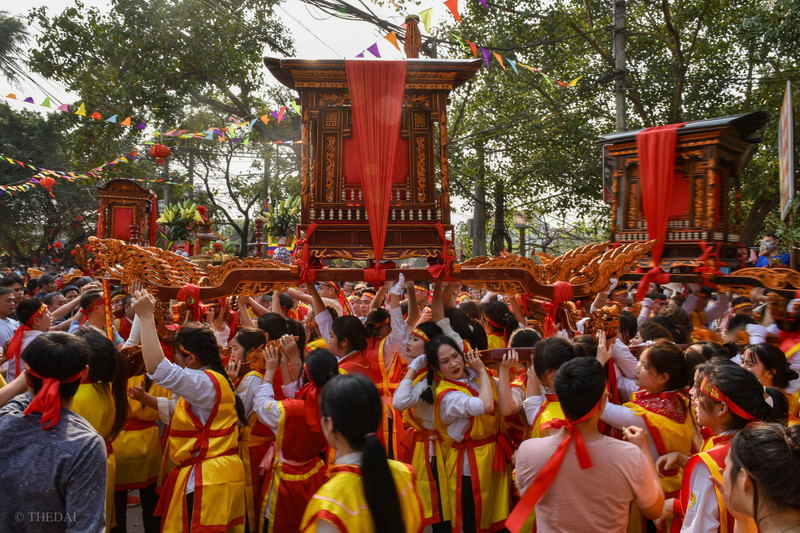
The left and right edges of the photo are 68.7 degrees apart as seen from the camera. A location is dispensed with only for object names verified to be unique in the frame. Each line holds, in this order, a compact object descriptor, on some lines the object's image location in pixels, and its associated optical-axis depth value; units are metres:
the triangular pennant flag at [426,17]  5.73
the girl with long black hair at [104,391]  3.19
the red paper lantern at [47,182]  14.11
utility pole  10.66
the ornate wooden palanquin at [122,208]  10.04
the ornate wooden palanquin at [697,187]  6.65
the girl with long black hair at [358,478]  1.88
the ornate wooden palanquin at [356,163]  4.21
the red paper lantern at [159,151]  12.11
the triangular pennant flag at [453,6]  6.05
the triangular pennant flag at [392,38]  6.03
